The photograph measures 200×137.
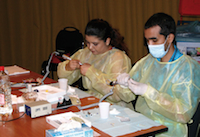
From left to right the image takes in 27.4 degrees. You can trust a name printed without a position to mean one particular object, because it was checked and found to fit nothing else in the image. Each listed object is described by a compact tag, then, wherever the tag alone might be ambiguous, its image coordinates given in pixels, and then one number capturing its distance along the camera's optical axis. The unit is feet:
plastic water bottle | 6.46
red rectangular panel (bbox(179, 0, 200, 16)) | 14.35
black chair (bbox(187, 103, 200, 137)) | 6.56
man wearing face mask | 6.53
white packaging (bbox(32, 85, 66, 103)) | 6.99
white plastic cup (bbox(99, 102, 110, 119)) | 6.29
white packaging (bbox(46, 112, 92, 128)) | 6.03
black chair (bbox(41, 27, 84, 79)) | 11.43
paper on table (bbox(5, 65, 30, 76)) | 9.23
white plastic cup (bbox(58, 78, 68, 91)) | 7.52
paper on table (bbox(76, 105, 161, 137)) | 5.96
